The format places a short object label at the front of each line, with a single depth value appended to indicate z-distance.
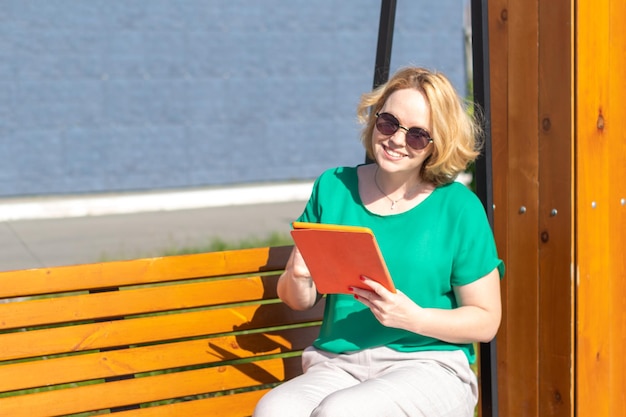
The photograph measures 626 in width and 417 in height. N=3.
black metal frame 6.21
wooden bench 6.36
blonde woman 5.77
